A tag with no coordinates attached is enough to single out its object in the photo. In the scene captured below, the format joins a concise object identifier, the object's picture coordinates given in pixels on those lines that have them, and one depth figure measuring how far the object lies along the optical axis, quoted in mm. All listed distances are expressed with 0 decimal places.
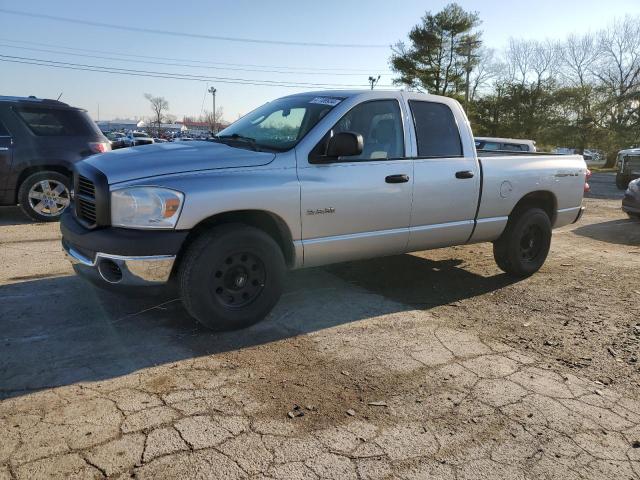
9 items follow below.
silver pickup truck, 3662
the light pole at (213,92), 78000
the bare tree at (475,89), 43831
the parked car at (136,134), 49250
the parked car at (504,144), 14602
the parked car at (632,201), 9992
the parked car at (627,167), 16656
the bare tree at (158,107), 100562
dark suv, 7980
